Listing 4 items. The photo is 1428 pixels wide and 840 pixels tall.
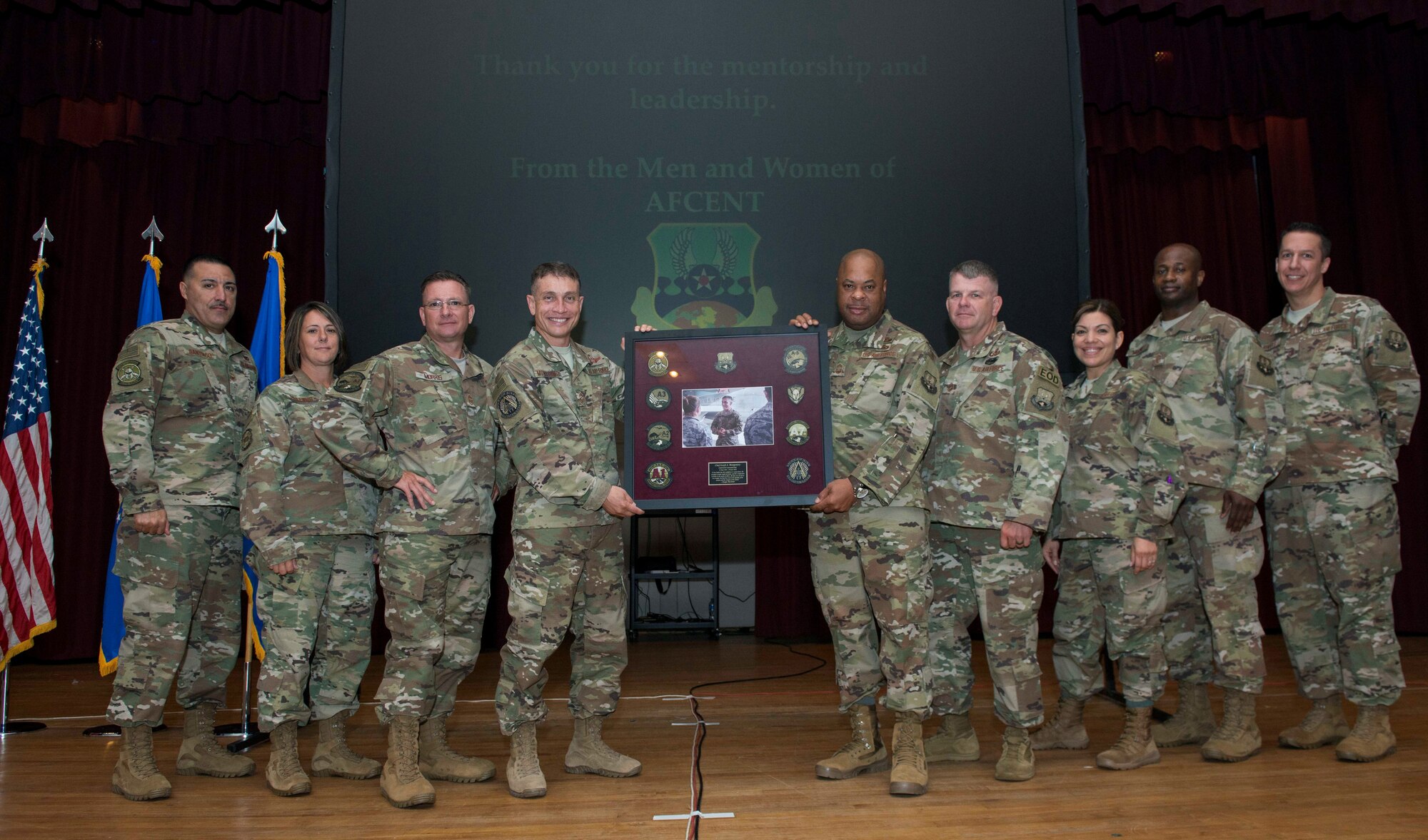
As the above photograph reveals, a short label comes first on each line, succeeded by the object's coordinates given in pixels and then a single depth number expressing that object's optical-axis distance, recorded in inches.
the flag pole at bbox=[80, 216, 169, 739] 158.1
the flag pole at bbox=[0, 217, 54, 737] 159.0
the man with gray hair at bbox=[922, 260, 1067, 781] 120.5
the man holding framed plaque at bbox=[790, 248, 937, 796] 119.1
